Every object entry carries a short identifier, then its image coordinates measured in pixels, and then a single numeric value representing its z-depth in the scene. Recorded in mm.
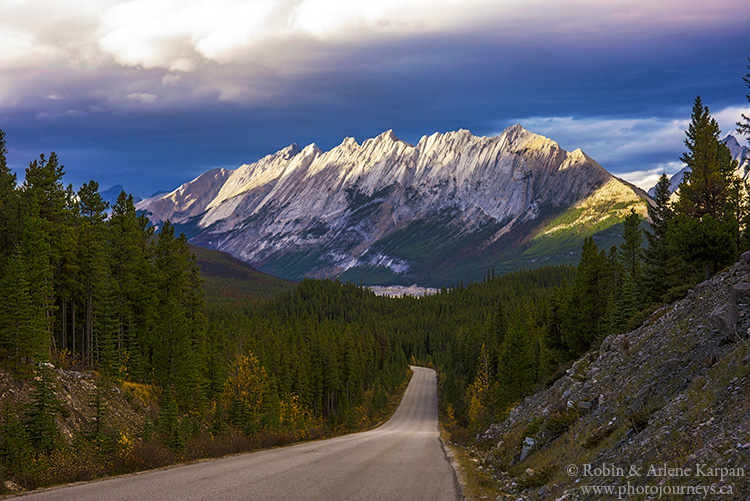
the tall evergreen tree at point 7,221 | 42000
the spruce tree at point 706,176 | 55250
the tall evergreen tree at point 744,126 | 46438
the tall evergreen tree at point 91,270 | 45375
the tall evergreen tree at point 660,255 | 50184
